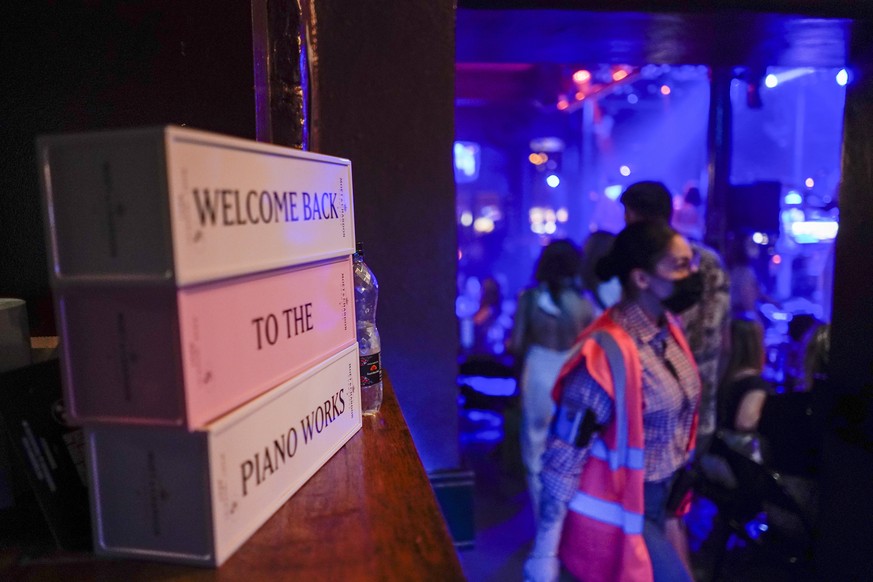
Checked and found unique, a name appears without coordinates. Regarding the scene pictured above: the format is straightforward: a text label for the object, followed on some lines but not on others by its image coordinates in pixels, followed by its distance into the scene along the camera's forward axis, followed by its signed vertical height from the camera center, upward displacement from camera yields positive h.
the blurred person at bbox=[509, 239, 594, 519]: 4.26 -0.83
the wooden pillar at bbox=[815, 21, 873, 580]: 2.90 -0.74
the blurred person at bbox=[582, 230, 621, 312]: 4.68 -0.47
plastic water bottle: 1.44 -0.32
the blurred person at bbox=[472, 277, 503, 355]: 7.24 -1.26
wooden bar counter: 0.82 -0.47
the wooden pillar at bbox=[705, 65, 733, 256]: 6.34 +0.55
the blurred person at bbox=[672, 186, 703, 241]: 8.15 -0.12
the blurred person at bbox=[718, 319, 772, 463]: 3.61 -1.19
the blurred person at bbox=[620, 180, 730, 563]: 3.56 -0.68
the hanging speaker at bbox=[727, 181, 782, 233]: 6.35 +0.04
